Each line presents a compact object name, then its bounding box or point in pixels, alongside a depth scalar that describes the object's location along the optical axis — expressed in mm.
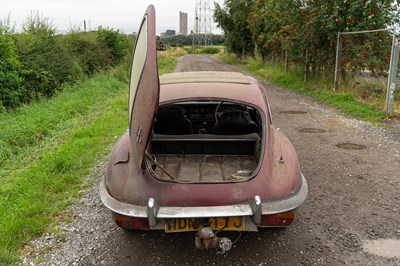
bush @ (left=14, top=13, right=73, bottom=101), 12938
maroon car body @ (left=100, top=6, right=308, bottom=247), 2697
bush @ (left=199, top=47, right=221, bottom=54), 64812
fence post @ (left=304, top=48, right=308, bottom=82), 14493
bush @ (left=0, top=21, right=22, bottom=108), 10258
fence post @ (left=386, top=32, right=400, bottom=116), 8492
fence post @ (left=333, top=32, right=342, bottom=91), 11953
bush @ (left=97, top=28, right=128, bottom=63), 23338
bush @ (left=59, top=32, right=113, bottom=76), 18469
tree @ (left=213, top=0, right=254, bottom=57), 29734
